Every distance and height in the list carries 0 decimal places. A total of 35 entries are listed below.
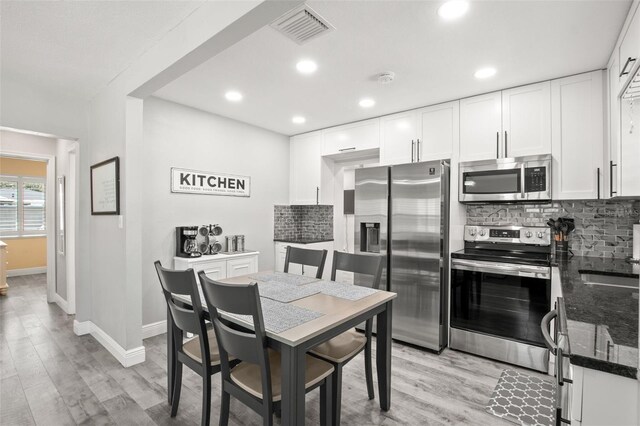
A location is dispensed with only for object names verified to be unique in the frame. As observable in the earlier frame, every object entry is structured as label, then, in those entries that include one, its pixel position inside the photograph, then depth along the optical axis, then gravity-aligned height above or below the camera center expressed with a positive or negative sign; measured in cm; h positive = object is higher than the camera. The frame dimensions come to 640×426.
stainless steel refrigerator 303 -31
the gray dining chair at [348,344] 174 -82
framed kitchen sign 358 +35
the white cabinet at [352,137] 393 +98
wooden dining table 133 -59
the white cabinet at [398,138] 358 +86
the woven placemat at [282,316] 142 -52
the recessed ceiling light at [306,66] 251 +119
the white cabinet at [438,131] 328 +87
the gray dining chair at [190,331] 165 -70
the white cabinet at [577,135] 259 +64
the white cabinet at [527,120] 281 +84
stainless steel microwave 278 +29
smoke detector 268 +116
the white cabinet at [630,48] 166 +95
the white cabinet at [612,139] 220 +54
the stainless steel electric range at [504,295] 259 -73
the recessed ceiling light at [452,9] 178 +117
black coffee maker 346 -32
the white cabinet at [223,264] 334 -59
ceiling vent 184 +115
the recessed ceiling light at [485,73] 260 +117
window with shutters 634 +12
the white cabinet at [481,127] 303 +83
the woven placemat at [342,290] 196 -52
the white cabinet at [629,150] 179 +37
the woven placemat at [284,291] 190 -52
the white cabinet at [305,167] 458 +66
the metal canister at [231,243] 395 -40
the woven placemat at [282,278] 231 -51
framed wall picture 274 +23
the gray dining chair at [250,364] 134 -77
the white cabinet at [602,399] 82 -51
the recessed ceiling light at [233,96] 320 +120
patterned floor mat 201 -133
